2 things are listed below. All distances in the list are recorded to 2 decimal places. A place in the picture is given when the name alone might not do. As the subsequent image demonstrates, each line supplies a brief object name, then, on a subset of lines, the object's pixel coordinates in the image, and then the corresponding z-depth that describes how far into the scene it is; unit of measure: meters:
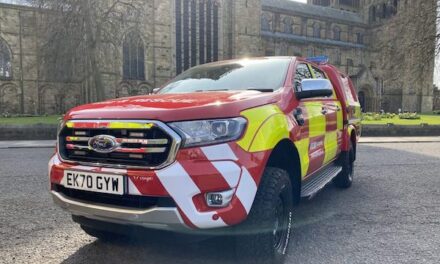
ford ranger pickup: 2.38
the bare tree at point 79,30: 19.67
